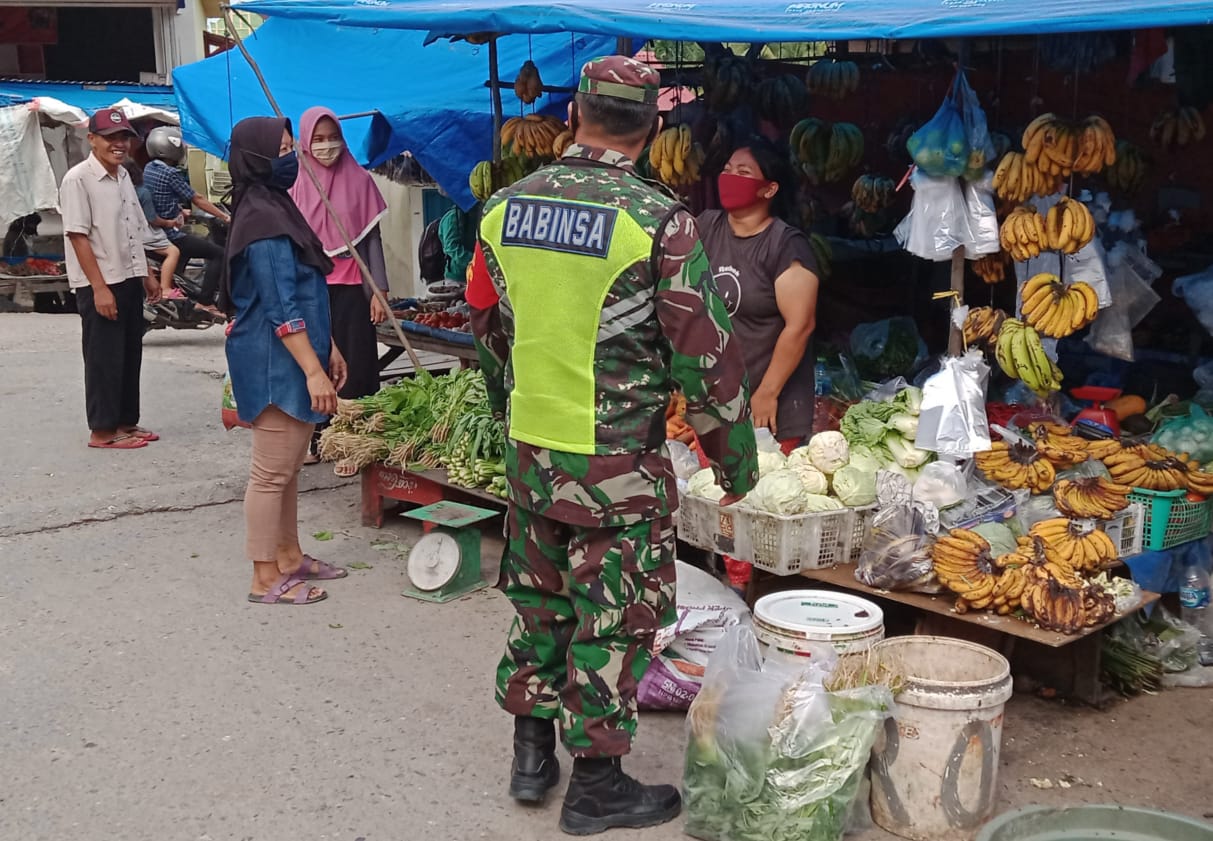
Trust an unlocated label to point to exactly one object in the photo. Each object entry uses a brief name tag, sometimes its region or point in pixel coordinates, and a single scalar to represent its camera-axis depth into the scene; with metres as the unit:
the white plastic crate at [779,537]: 4.78
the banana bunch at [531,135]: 7.42
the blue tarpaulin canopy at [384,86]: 8.68
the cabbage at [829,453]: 5.11
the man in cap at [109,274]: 7.82
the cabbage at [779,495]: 4.75
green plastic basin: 3.26
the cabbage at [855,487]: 4.92
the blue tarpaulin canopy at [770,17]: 4.14
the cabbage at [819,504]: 4.83
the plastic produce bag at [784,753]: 3.51
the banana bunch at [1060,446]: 4.95
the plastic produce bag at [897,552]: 4.55
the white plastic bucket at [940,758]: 3.60
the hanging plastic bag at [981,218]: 5.17
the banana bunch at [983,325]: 5.15
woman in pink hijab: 7.33
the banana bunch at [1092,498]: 4.70
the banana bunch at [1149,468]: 4.80
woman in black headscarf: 5.09
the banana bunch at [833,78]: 7.23
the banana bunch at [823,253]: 7.21
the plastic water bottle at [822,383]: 6.60
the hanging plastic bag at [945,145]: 5.19
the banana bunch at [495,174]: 7.63
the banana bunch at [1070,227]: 4.89
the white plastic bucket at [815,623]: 3.90
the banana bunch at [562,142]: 7.23
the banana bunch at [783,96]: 7.30
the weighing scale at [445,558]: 5.69
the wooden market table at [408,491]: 6.45
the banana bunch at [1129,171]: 6.13
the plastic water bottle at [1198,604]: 4.89
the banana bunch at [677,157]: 6.96
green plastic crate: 4.81
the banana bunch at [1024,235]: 4.99
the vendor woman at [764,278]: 5.41
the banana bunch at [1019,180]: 5.10
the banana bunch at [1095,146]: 4.94
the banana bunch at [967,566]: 4.36
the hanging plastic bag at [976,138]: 5.20
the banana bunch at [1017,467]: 4.93
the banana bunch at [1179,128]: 6.53
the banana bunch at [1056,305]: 4.95
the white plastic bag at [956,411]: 5.04
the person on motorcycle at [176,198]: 10.95
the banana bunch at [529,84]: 7.48
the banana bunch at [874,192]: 7.32
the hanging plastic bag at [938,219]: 5.21
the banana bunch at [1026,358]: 4.99
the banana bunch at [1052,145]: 4.98
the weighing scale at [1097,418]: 5.16
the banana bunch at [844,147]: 7.11
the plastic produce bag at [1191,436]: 4.92
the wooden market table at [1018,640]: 4.38
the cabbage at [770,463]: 5.11
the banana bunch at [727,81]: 7.14
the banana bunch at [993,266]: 5.39
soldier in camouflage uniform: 3.35
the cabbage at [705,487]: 5.06
